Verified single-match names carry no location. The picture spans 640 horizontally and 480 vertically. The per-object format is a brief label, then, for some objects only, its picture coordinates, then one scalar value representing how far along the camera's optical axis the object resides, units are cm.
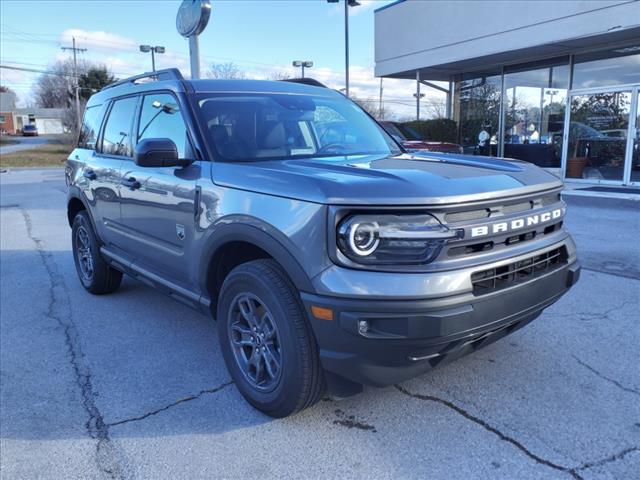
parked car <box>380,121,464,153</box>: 1105
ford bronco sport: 239
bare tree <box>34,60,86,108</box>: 6525
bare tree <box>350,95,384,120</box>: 5710
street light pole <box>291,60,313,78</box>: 3103
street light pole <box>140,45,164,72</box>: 3369
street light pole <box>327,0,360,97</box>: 1833
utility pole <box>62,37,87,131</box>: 4472
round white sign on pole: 872
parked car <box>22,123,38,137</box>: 8331
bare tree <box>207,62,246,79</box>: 3262
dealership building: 1270
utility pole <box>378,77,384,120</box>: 5643
